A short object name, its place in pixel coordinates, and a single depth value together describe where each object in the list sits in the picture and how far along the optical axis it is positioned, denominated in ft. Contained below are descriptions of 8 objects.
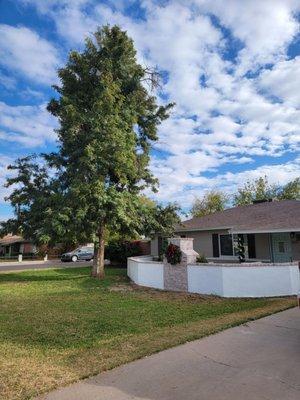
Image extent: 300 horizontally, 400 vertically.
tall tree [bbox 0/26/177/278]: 59.57
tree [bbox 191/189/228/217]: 180.34
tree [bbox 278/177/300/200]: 165.68
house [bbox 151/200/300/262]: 59.06
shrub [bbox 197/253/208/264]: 47.01
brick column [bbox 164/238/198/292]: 45.98
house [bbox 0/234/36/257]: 176.24
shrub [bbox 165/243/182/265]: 46.37
